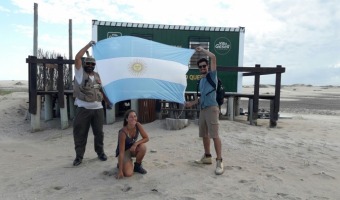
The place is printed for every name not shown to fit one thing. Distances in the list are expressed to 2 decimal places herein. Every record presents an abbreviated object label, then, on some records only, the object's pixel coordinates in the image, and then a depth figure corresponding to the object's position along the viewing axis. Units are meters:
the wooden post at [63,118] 10.23
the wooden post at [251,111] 10.55
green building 11.98
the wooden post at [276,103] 10.36
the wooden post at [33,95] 9.91
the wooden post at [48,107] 11.22
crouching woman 5.34
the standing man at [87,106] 5.84
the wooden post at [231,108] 11.04
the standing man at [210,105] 5.68
